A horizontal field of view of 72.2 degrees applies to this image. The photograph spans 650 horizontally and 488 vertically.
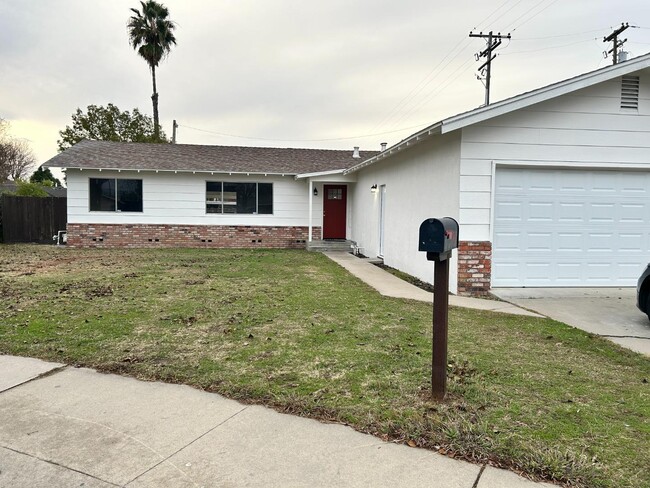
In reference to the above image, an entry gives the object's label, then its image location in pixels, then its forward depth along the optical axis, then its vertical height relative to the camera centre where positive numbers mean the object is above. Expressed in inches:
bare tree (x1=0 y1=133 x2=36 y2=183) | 1627.7 +225.0
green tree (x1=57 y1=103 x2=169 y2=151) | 1293.1 +261.2
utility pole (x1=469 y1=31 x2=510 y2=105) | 975.0 +379.1
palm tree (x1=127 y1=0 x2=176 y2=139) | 1064.8 +445.9
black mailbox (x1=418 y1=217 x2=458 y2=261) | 127.7 -5.7
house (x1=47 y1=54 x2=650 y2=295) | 324.2 +28.3
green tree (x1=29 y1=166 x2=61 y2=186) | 1831.4 +167.2
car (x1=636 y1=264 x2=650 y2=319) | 242.2 -39.5
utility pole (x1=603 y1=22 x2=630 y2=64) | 967.0 +400.1
